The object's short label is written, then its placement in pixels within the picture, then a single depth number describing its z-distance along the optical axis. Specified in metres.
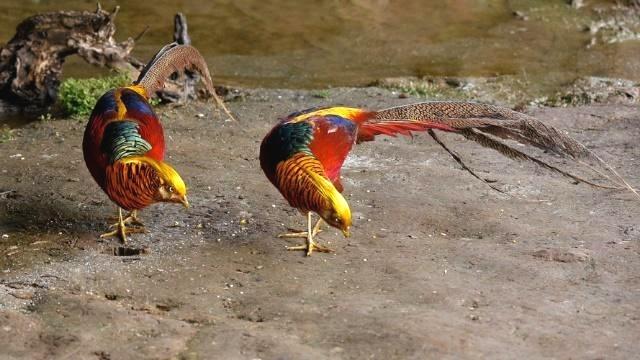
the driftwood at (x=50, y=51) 17.17
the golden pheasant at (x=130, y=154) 10.55
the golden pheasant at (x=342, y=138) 10.31
